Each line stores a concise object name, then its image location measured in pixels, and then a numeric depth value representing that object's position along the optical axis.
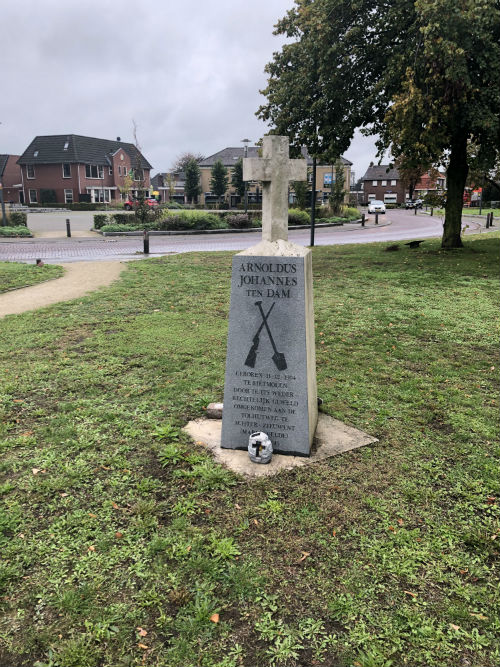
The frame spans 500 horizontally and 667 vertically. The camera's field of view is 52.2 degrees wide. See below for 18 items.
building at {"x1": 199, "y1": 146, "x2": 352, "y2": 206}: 74.69
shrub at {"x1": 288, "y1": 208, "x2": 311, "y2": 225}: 38.66
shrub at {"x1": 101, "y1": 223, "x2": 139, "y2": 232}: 31.56
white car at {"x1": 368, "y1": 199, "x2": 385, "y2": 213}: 57.48
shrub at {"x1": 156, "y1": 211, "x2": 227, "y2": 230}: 33.22
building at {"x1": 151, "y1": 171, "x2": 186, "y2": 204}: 85.88
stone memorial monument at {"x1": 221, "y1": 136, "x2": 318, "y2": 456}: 4.21
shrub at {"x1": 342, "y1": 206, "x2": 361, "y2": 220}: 47.66
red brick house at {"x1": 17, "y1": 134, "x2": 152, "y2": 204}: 63.69
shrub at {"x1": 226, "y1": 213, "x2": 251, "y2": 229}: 34.72
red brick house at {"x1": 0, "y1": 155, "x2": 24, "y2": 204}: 68.39
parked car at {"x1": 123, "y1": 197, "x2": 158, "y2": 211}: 36.03
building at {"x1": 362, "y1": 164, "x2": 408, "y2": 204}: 101.94
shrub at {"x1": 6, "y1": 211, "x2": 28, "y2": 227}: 34.66
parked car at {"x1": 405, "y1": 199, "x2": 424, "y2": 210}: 72.17
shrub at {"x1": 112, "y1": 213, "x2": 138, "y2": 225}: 35.47
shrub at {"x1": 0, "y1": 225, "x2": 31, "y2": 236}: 30.62
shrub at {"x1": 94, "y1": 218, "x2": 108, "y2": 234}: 34.91
